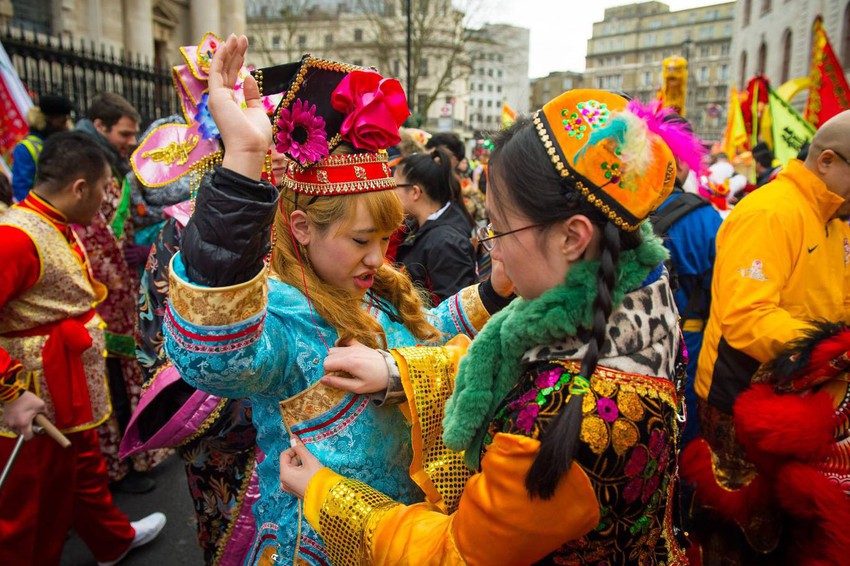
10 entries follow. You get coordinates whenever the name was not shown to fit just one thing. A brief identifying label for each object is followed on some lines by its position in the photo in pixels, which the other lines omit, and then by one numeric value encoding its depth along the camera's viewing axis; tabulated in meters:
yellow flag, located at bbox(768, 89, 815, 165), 7.00
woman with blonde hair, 1.32
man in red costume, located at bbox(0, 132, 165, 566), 2.97
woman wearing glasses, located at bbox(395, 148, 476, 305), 3.98
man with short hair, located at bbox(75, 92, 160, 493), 4.47
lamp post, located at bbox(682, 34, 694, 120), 19.85
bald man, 2.68
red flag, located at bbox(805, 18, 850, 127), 5.87
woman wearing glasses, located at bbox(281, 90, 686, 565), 1.16
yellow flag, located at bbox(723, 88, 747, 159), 12.51
